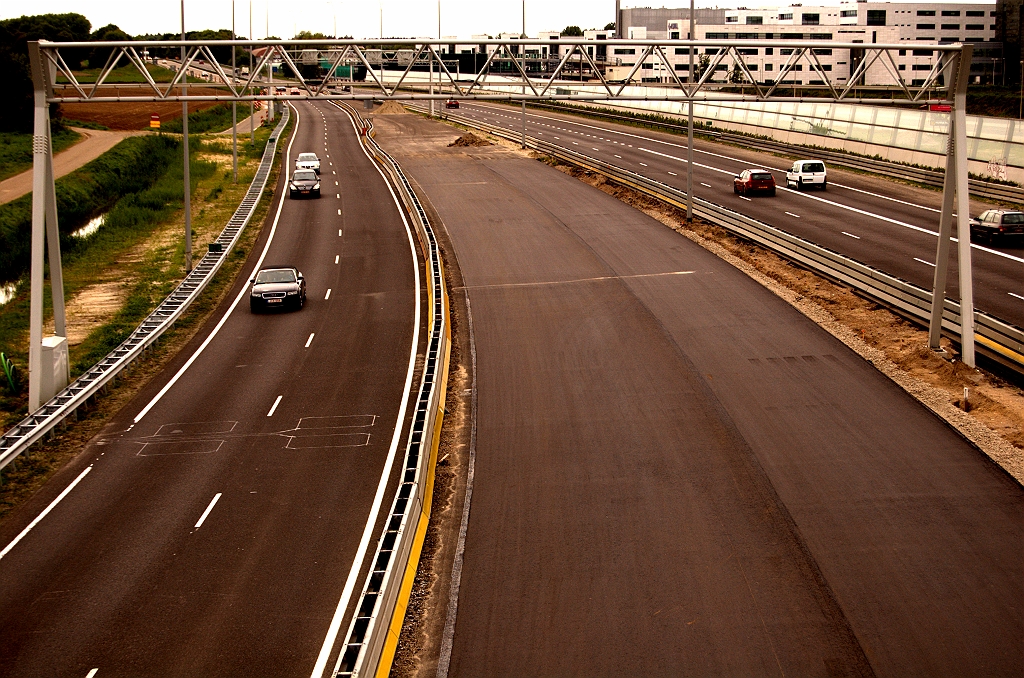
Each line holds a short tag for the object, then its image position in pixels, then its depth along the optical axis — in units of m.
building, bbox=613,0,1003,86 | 136.38
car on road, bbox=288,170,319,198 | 57.72
